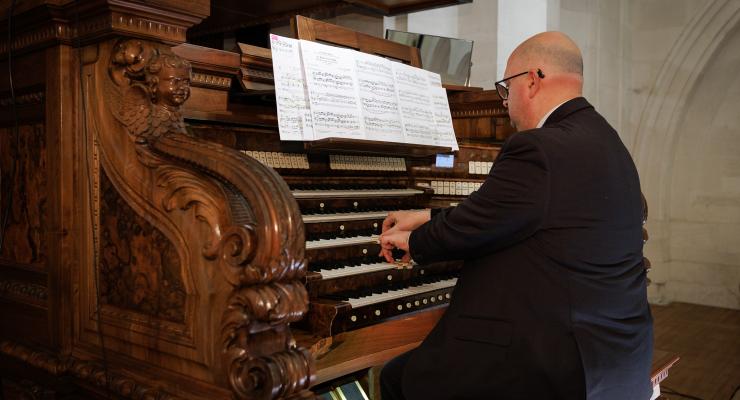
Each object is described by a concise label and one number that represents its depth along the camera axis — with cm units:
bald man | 188
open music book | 273
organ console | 151
